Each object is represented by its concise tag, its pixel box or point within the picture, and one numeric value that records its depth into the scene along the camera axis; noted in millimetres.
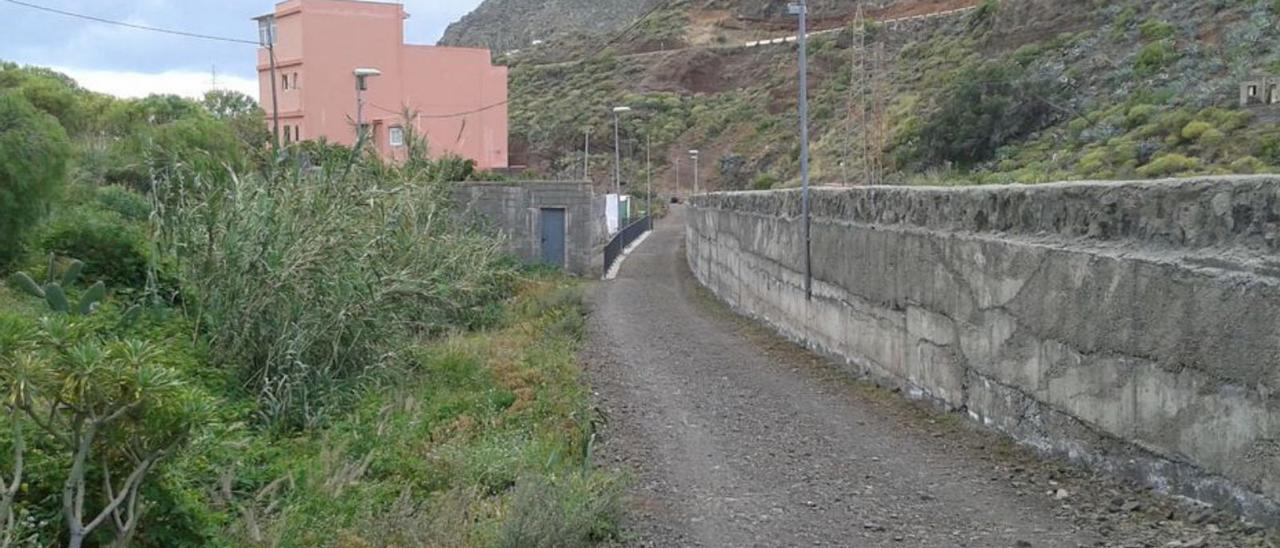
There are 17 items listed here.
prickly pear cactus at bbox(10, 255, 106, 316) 8844
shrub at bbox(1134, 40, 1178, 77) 33031
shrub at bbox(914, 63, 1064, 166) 34531
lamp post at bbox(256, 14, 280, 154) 13891
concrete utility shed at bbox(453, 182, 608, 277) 30641
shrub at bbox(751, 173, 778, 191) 55594
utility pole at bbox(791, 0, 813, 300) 14062
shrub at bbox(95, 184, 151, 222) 23250
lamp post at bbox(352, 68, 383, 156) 27653
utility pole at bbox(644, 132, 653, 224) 63469
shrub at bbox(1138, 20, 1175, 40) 36250
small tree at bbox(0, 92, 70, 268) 16250
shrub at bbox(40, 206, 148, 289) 17125
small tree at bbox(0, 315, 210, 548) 5172
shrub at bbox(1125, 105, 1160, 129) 26750
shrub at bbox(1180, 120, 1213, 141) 22672
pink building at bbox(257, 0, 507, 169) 49000
